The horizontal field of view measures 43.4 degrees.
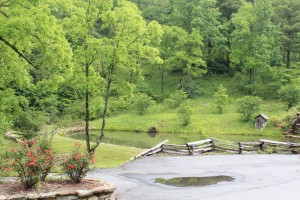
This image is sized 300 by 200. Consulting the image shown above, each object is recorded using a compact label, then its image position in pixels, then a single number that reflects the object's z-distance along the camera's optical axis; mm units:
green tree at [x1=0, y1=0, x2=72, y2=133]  13609
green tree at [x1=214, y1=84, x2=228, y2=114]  43281
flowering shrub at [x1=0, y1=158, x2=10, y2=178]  11052
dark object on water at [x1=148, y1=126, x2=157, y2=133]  40312
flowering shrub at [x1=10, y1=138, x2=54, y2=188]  9898
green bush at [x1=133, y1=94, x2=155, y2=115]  44938
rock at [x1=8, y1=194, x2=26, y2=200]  9062
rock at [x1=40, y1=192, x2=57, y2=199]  9430
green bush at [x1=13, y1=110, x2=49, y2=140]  21391
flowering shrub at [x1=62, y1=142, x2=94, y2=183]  10945
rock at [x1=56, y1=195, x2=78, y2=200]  9680
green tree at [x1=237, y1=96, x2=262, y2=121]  40344
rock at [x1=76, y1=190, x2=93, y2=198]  9914
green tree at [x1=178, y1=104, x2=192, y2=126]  40312
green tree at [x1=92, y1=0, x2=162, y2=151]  20781
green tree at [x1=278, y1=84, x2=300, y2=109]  41625
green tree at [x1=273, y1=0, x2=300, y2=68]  50784
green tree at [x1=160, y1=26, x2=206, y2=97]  51031
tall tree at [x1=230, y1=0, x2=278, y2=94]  49312
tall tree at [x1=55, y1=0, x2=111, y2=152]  20438
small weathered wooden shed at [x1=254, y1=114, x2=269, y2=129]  38906
